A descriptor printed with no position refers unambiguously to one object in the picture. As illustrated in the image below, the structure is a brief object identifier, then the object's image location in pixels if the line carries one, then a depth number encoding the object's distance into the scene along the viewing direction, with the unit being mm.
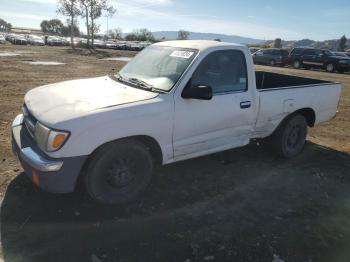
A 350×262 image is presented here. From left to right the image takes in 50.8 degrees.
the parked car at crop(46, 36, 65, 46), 51594
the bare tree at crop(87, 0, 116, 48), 44244
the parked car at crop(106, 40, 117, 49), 48888
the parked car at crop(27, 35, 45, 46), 48781
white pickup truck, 3615
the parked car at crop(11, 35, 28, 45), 48097
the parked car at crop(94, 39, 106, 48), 49738
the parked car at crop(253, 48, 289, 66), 30359
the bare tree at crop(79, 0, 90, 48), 43619
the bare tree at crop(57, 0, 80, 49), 43281
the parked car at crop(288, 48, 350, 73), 26897
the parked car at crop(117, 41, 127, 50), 49156
